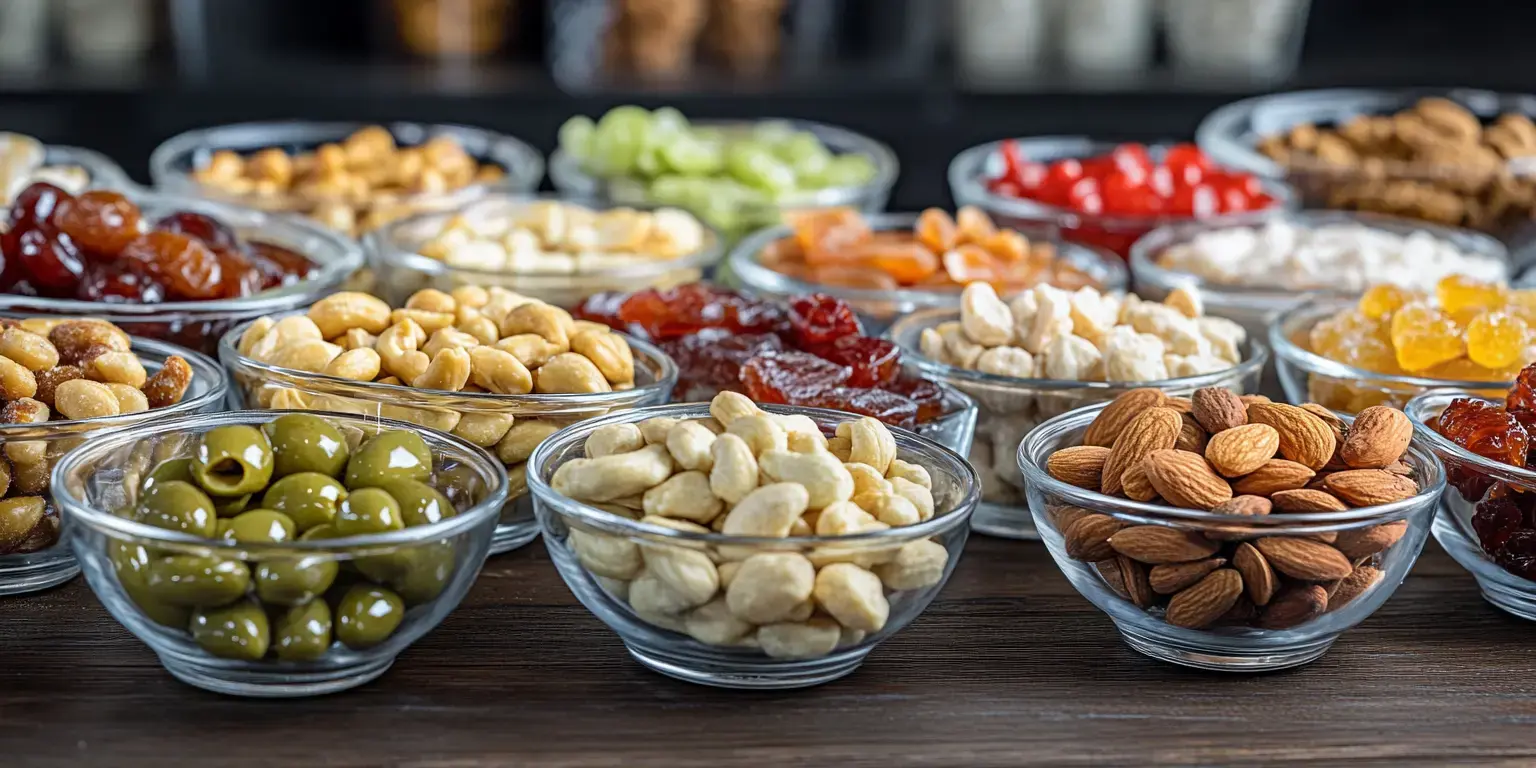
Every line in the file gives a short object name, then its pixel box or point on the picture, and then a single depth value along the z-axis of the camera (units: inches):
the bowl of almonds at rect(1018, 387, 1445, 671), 37.6
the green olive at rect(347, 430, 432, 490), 38.2
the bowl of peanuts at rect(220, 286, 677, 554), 44.6
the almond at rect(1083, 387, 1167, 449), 42.4
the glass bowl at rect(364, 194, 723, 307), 58.4
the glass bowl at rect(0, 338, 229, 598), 40.9
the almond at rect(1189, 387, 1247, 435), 40.9
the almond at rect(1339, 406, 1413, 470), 39.7
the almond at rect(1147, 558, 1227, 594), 37.8
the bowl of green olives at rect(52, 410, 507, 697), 35.4
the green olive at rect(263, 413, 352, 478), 38.4
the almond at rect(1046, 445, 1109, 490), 40.5
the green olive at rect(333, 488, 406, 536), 36.2
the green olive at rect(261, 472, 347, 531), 36.8
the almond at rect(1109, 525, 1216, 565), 37.6
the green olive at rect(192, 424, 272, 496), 37.1
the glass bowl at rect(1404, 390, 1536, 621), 41.9
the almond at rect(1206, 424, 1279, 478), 39.0
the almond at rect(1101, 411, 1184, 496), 39.7
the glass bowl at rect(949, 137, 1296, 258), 71.6
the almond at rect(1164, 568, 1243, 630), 37.6
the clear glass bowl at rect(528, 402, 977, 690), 36.3
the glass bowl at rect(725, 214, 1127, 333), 58.5
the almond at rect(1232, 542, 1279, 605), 37.3
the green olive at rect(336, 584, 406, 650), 36.2
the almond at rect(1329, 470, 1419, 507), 38.4
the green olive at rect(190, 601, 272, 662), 35.7
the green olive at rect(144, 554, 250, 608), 35.1
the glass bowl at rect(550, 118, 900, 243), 73.2
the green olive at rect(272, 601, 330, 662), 35.7
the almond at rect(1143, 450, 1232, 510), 37.8
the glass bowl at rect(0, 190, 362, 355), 51.3
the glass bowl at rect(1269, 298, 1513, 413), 48.2
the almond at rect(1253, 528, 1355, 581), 37.4
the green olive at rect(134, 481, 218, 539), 36.0
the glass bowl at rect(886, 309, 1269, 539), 47.8
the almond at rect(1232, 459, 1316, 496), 38.8
